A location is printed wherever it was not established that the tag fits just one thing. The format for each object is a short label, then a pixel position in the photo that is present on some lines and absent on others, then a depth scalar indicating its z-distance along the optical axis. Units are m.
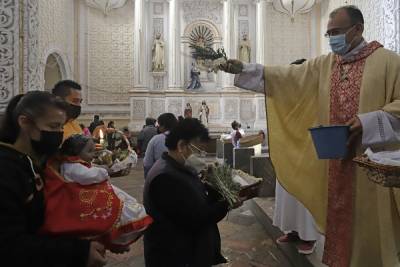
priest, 2.03
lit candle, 3.15
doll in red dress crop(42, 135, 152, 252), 1.29
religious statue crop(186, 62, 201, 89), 15.25
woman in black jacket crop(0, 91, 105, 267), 1.10
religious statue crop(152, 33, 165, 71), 14.91
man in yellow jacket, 2.64
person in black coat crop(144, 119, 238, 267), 1.89
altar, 14.80
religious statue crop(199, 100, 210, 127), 14.35
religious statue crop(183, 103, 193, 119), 10.74
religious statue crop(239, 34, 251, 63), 15.15
